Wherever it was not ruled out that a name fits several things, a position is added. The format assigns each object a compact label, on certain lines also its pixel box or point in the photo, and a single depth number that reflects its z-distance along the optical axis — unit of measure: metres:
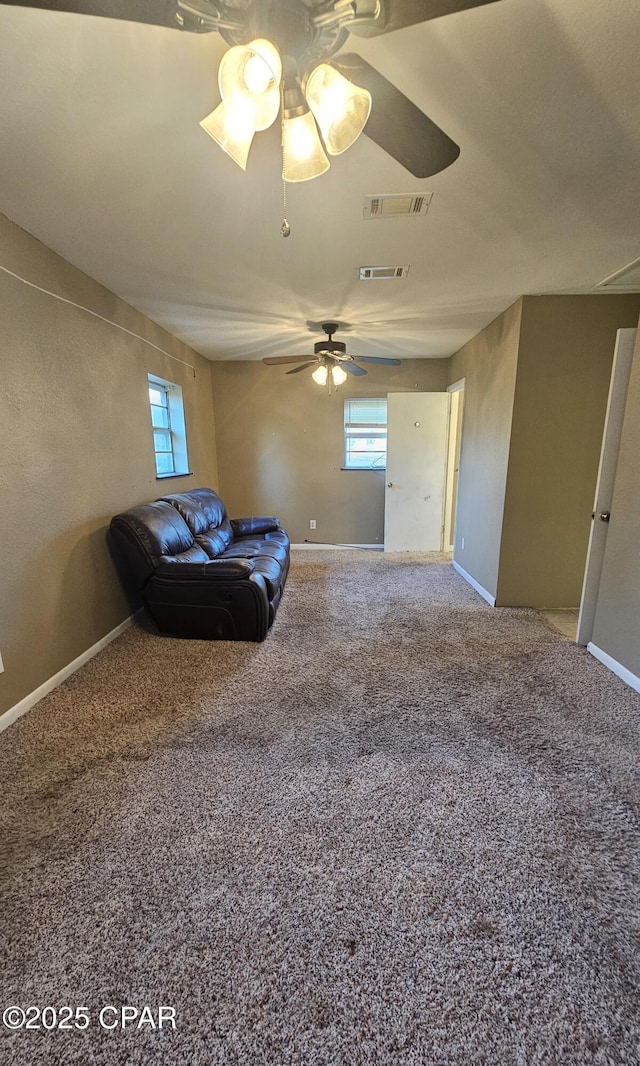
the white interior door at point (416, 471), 4.89
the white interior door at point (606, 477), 2.34
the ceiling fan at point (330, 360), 3.45
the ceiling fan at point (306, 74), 0.81
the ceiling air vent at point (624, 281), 2.50
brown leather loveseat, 2.73
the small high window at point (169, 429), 4.05
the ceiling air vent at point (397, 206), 1.79
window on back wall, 5.22
